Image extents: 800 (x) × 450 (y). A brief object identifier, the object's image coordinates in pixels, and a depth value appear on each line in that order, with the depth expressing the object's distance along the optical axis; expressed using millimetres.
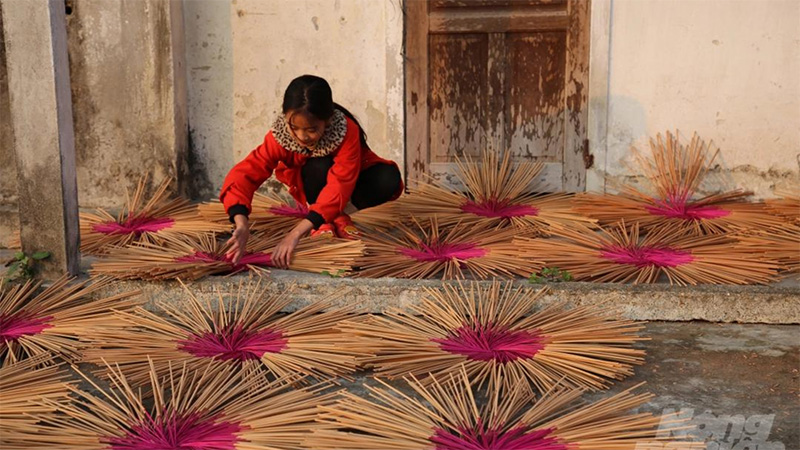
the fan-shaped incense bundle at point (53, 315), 2422
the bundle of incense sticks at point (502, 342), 2211
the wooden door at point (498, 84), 4012
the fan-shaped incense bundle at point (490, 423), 1805
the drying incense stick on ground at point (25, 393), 1874
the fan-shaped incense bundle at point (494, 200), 3479
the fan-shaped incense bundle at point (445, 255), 2896
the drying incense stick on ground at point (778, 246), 2926
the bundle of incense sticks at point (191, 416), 1834
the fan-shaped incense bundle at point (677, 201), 3441
